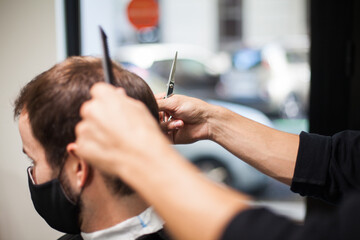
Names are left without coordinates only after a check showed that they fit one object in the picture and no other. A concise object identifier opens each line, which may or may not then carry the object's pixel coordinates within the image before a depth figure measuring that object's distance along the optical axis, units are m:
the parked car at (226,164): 4.71
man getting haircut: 1.06
